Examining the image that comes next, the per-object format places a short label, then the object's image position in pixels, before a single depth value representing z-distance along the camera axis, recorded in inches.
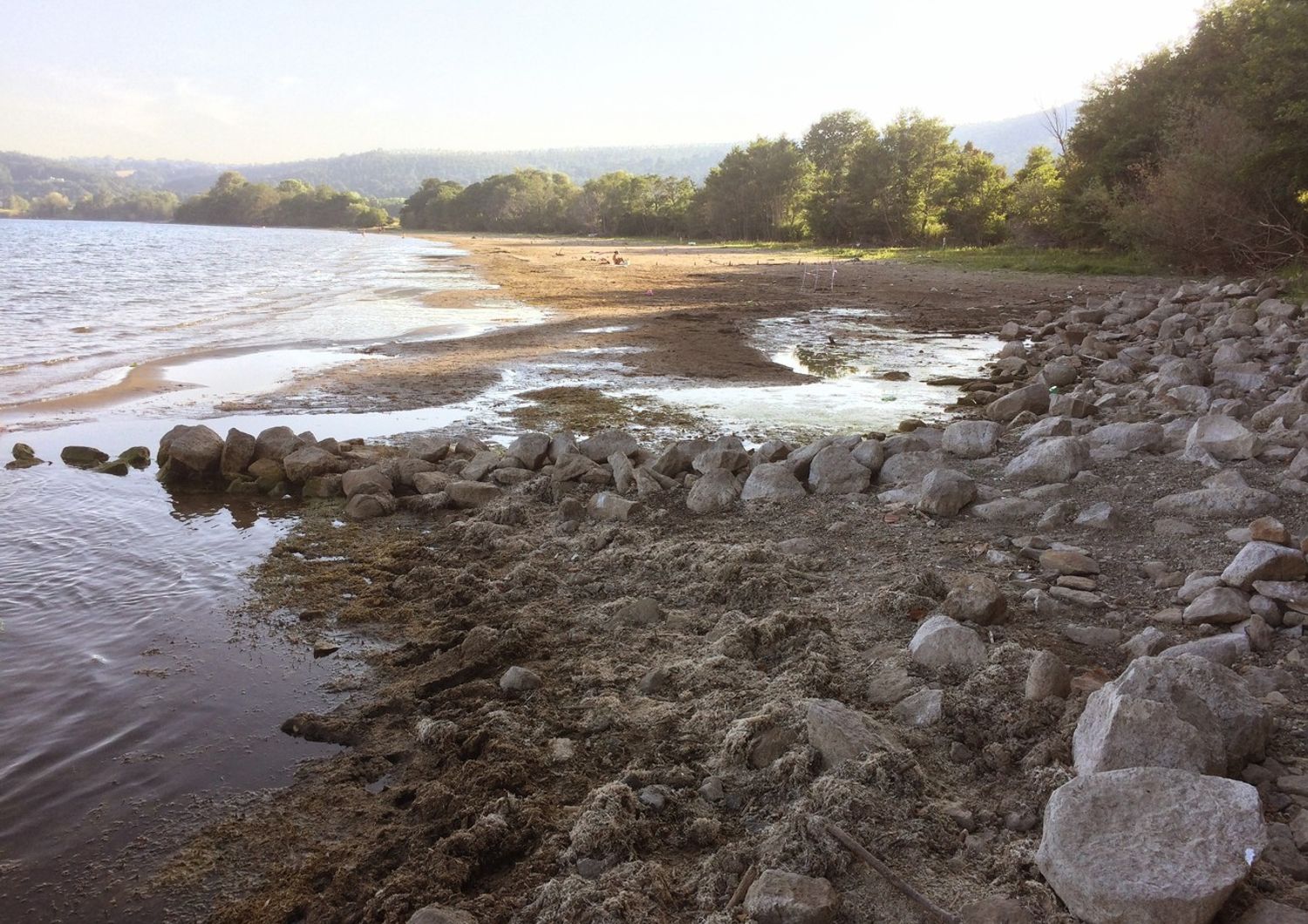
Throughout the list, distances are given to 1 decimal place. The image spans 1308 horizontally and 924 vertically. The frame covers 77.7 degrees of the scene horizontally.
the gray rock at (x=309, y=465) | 309.9
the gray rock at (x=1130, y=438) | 263.0
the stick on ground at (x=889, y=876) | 92.3
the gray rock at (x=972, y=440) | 290.2
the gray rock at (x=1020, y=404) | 367.9
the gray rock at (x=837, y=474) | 263.7
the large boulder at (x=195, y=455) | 316.5
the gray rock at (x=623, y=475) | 275.4
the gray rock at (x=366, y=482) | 293.6
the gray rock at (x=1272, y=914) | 80.2
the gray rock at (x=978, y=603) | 160.4
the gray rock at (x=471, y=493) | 284.5
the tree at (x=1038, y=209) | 1408.7
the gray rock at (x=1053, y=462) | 248.4
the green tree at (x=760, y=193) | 2844.5
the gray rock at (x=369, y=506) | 282.0
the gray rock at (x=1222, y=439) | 239.5
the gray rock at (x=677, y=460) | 285.6
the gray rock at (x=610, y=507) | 255.8
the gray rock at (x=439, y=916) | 101.5
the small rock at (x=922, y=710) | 132.1
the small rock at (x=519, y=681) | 164.2
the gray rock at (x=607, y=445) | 307.1
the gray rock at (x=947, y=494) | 231.8
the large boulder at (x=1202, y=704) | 105.5
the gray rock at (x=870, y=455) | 271.9
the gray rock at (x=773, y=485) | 260.7
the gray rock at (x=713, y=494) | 259.1
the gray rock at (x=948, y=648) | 144.6
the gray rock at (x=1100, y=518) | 207.5
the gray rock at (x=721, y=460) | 280.5
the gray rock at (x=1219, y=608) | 148.7
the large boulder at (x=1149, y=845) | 80.4
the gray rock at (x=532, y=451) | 309.6
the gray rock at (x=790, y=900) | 93.8
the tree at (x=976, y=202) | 2031.3
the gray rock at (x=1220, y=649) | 136.8
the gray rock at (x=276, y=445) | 321.4
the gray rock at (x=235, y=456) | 319.3
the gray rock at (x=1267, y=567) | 152.6
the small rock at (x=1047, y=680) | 129.7
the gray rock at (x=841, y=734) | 122.0
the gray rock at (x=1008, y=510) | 222.8
